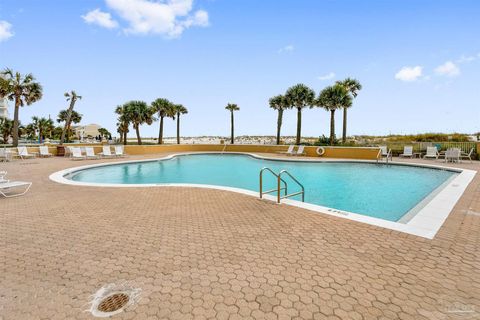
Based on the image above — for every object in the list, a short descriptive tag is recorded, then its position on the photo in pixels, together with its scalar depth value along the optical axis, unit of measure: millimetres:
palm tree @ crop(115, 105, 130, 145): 33625
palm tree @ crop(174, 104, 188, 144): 39422
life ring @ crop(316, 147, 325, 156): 20734
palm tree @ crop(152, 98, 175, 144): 35406
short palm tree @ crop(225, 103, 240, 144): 39278
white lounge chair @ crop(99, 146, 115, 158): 20425
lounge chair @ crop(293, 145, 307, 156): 21817
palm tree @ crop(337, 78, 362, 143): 32000
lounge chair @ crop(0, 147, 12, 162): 17342
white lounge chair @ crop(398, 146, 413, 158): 18859
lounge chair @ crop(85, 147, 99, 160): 19342
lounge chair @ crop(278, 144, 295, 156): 22248
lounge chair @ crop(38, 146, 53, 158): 19561
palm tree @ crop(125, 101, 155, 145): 33138
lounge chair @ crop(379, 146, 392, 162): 18878
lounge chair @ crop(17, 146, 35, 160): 18391
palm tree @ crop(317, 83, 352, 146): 26547
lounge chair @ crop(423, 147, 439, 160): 17438
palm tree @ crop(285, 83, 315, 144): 29805
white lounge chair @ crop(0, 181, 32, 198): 7208
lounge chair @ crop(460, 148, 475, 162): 16116
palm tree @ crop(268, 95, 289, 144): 32562
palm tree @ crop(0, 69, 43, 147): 24875
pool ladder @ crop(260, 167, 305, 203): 6281
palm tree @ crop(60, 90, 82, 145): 24797
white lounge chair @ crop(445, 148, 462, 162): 15234
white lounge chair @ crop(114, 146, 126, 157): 21617
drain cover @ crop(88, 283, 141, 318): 2424
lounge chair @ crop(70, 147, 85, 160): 18789
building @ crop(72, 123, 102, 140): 67538
